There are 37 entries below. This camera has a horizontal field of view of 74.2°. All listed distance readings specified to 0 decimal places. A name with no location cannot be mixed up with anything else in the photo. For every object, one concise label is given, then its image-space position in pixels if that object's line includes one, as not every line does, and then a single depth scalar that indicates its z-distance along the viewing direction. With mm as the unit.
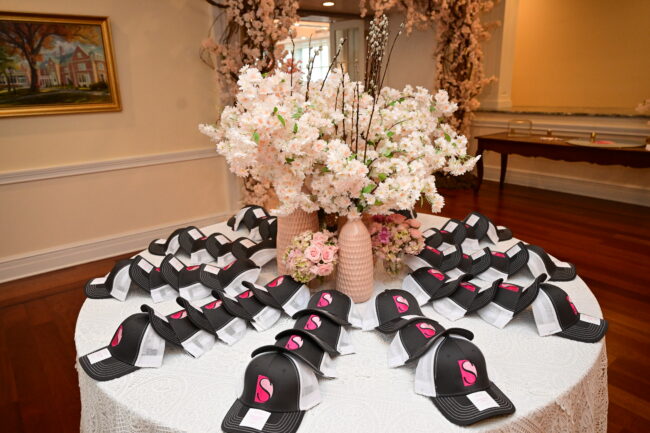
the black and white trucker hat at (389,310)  1144
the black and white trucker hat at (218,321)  1123
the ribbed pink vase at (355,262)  1276
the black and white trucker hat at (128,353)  1021
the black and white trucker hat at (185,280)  1373
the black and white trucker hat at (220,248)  1604
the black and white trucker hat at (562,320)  1102
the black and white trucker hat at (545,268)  1408
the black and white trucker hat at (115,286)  1378
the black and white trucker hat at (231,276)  1395
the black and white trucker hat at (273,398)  843
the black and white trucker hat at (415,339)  971
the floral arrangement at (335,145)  1104
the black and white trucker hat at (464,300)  1215
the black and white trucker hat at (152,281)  1375
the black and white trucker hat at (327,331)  1056
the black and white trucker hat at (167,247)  1709
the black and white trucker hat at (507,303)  1157
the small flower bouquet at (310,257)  1246
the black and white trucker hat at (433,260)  1465
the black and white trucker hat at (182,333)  1066
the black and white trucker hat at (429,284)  1278
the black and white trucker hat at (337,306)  1178
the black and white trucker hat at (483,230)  1693
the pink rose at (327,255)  1248
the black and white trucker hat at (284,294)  1231
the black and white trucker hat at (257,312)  1186
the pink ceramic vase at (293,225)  1395
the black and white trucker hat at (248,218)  1899
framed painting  2953
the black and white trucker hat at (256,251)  1571
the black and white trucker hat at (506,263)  1424
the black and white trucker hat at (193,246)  1636
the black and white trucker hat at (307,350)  929
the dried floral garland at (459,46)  5270
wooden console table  4031
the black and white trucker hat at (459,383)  856
